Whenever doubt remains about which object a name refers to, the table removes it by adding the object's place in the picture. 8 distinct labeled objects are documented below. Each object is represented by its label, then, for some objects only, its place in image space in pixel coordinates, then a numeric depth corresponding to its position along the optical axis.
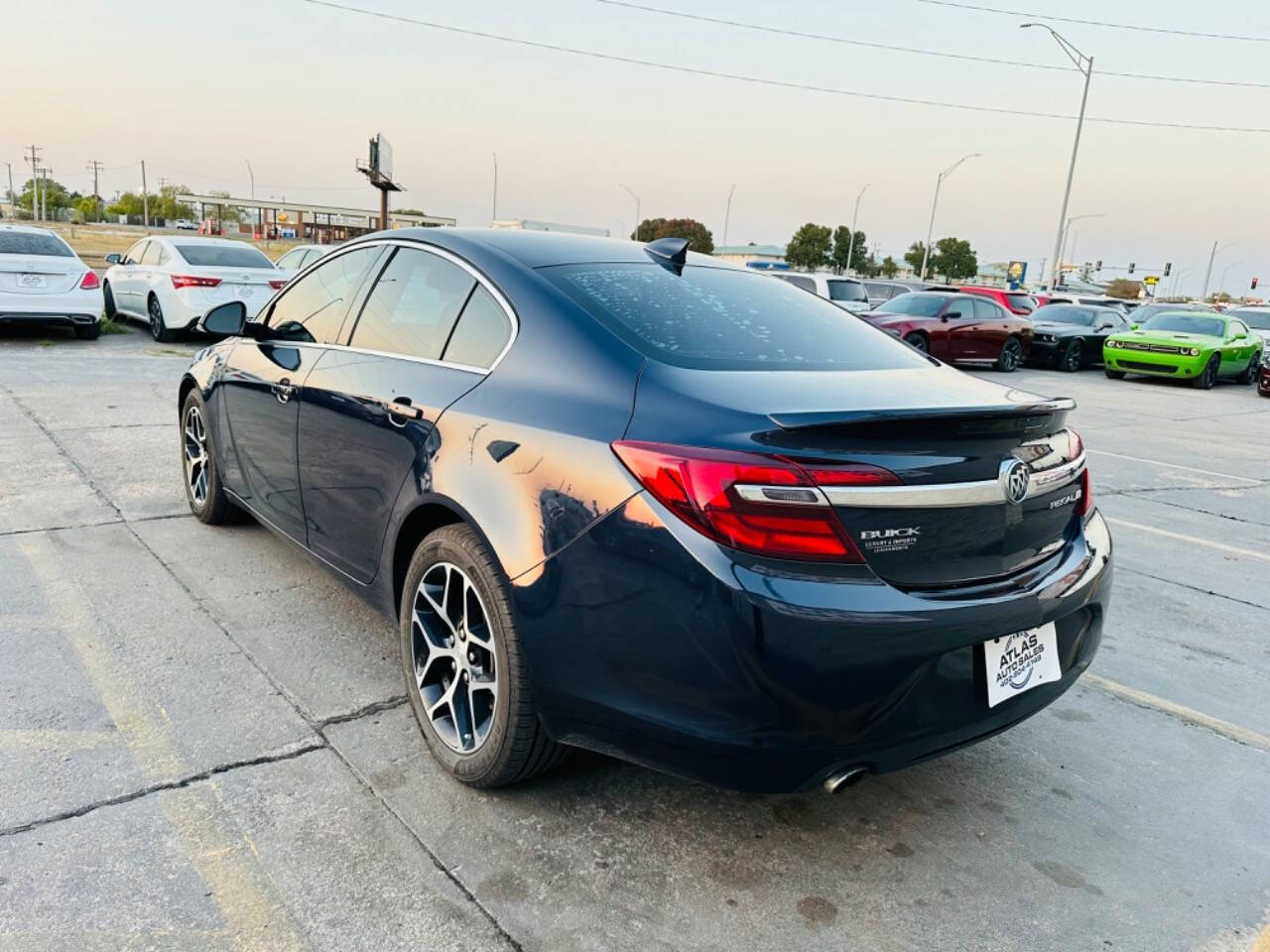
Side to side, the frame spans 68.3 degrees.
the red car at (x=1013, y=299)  21.89
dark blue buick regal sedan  2.11
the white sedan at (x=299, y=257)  16.66
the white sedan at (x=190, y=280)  12.52
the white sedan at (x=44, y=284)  11.34
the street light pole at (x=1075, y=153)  33.38
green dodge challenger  18.03
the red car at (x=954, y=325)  17.53
